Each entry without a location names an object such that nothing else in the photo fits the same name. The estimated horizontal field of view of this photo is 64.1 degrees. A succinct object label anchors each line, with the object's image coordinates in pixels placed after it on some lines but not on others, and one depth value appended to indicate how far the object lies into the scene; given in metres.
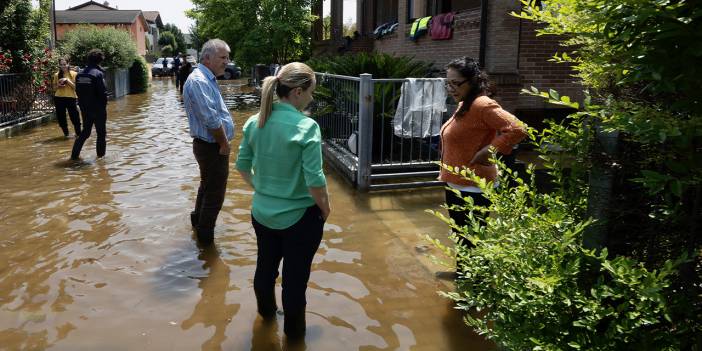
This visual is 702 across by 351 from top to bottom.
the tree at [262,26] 20.88
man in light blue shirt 4.82
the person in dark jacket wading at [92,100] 9.17
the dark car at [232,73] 40.77
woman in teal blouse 3.13
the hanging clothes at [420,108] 7.17
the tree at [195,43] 68.56
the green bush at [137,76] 26.34
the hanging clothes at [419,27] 11.49
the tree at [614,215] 1.91
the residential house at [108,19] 62.09
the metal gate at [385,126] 7.09
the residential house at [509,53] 9.01
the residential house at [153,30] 77.56
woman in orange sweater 3.86
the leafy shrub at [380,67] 8.85
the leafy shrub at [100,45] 21.67
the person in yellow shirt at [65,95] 11.59
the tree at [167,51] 73.62
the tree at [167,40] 79.68
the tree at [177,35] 83.44
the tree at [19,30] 13.55
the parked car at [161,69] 44.56
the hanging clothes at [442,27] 10.48
